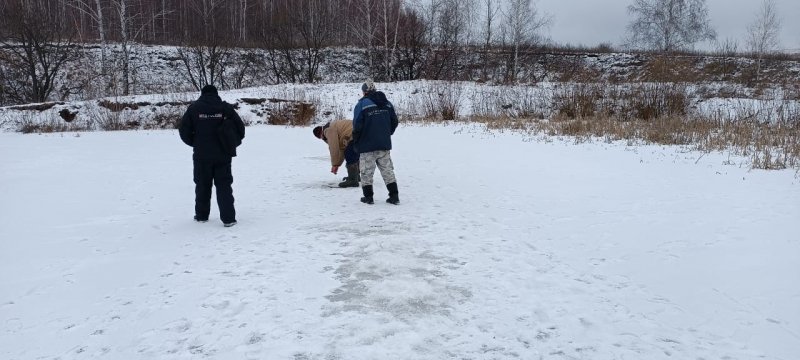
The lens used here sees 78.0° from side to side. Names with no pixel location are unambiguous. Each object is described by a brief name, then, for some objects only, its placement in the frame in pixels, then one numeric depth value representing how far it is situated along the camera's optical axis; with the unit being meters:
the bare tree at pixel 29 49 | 21.91
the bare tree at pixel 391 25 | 31.86
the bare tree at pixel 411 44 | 32.06
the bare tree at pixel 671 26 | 39.47
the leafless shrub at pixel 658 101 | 18.02
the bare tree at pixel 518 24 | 33.34
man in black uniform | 5.60
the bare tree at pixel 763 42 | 34.62
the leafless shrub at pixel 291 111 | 20.69
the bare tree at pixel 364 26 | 31.59
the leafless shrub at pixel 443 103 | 21.41
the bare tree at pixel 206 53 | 29.48
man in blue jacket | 6.64
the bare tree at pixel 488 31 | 34.84
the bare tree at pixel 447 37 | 33.00
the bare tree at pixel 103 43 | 25.33
